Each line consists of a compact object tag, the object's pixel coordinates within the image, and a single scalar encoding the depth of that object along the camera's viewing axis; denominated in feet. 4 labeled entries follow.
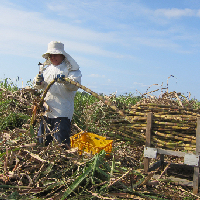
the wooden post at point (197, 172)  9.66
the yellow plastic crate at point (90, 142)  11.32
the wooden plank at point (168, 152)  9.80
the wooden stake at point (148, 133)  9.93
